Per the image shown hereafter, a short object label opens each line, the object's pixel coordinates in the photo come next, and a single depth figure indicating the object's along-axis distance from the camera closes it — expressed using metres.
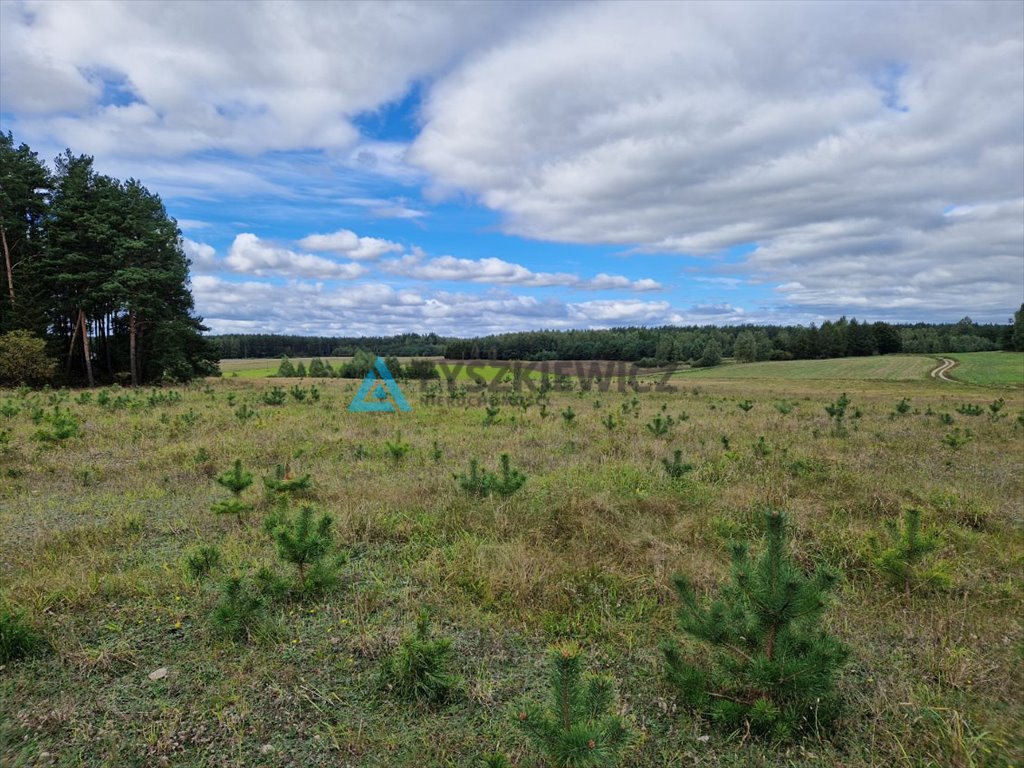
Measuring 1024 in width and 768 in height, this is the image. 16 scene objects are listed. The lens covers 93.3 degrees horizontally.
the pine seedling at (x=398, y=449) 9.69
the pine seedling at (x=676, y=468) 8.19
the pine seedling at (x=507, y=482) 6.78
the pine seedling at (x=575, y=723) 2.09
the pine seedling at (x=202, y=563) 4.59
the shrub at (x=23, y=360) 24.16
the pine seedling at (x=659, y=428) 12.75
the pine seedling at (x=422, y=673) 3.10
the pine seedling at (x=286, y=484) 6.79
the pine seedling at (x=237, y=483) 6.02
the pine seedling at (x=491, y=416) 15.06
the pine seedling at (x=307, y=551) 4.29
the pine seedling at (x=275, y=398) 18.91
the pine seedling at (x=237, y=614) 3.64
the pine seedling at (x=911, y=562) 4.42
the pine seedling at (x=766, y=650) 2.71
